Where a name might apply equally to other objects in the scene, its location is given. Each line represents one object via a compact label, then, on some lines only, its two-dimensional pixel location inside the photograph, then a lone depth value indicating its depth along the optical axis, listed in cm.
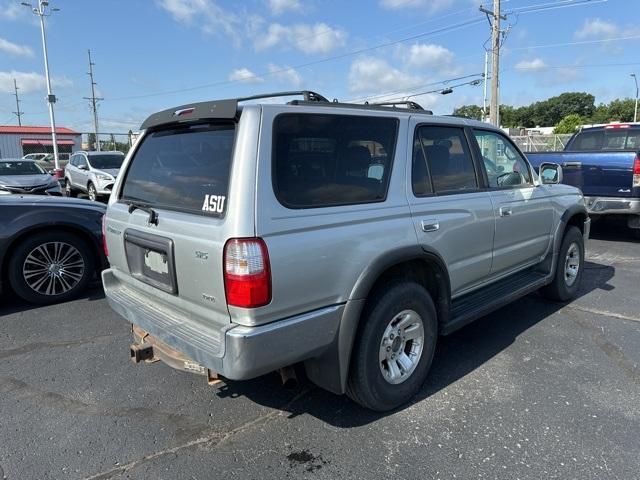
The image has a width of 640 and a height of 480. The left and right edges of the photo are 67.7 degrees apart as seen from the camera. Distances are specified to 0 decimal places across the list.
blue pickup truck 738
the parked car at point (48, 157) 3347
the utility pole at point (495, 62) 2105
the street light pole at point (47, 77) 2524
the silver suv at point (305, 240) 234
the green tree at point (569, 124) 6995
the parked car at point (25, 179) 1097
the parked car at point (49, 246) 486
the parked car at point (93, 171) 1434
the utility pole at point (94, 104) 5252
